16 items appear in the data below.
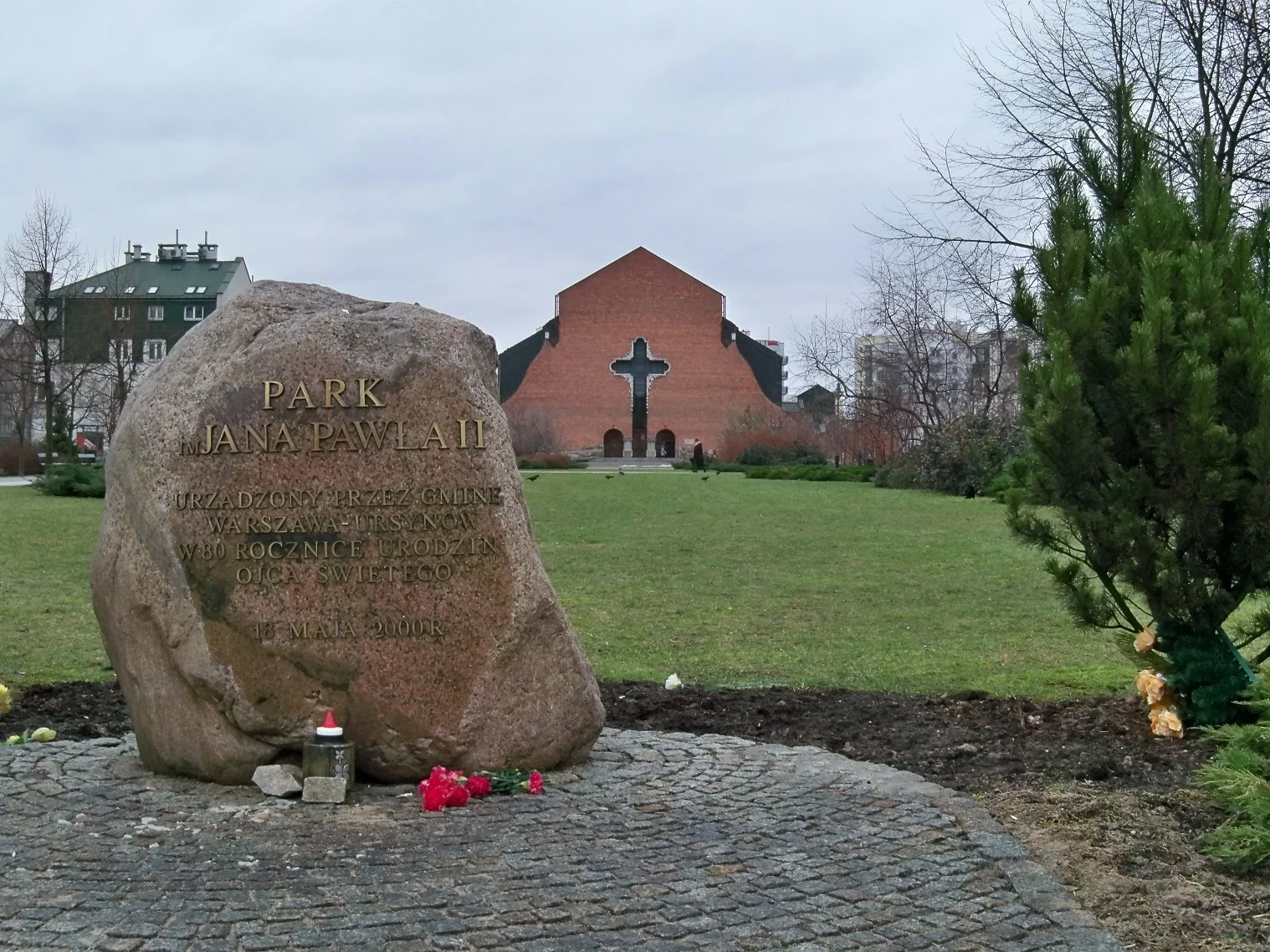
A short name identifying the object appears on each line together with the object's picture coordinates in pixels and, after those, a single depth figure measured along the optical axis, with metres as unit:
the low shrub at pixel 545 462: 57.00
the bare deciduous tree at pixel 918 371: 41.06
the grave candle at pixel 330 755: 5.75
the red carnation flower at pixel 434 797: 5.57
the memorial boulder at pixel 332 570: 5.98
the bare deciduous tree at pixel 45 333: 34.06
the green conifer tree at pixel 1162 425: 6.85
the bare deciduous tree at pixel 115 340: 37.03
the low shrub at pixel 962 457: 33.47
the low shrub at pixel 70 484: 27.84
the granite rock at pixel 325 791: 5.66
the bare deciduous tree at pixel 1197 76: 18.69
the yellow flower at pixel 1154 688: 7.18
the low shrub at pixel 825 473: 45.38
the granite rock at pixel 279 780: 5.76
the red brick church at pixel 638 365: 70.69
